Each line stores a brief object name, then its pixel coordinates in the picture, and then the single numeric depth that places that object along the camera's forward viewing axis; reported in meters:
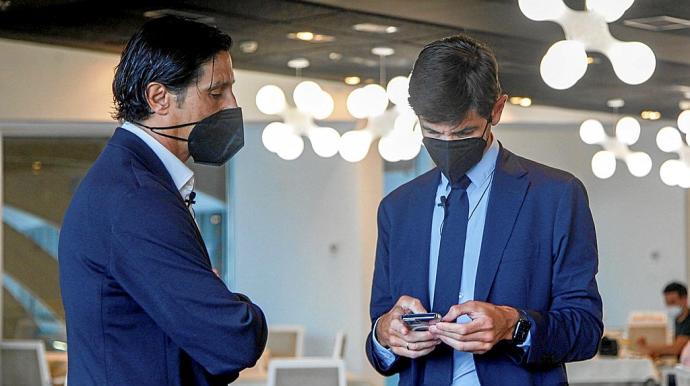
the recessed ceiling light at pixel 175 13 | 6.43
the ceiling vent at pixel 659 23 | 7.14
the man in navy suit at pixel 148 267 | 1.81
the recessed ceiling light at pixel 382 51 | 8.05
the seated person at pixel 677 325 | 9.45
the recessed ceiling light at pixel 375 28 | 7.09
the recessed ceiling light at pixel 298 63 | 8.61
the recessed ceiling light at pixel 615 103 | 11.09
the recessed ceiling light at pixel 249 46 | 7.69
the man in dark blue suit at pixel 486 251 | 2.12
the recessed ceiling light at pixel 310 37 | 7.41
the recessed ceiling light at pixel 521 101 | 10.37
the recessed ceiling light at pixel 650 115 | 12.16
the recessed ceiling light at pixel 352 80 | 9.59
